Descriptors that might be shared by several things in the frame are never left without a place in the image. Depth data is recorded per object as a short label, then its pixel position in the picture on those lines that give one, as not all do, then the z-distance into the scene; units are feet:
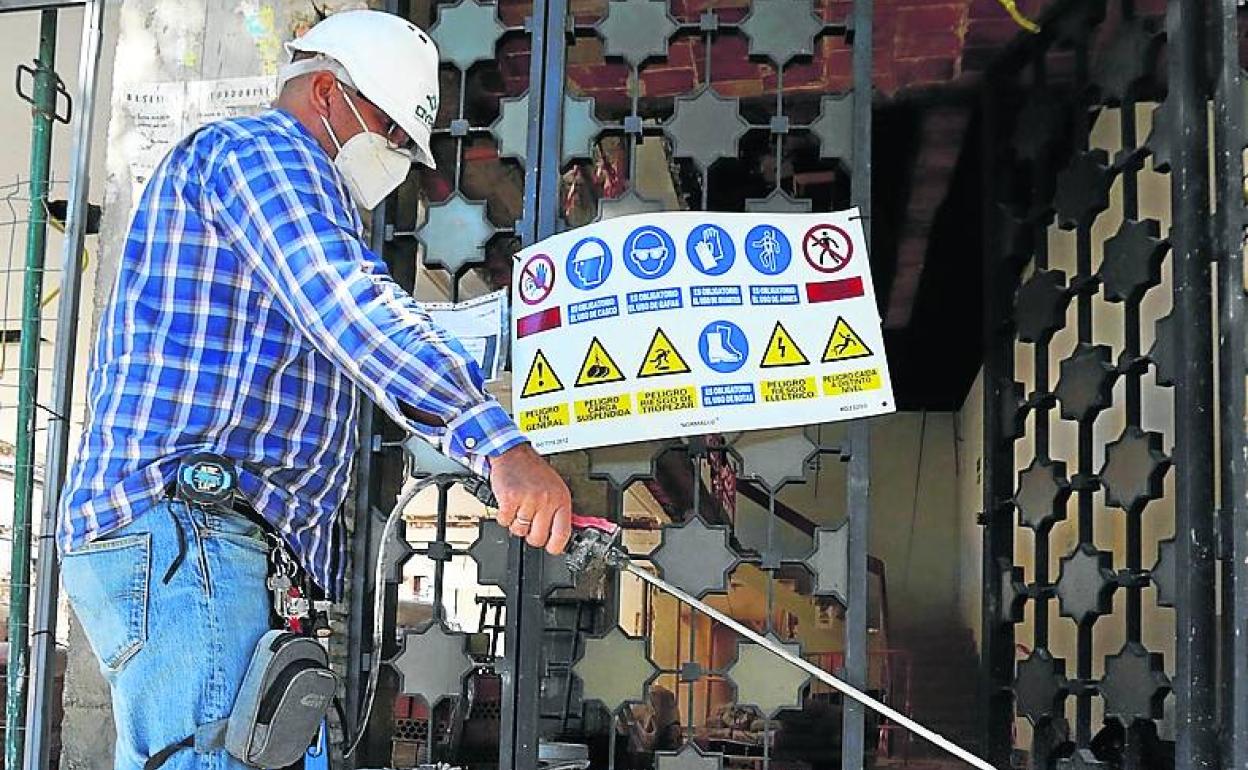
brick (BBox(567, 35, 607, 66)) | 14.37
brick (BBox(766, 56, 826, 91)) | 14.96
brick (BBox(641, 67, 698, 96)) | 14.84
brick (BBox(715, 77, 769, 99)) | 15.39
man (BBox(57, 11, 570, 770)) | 6.79
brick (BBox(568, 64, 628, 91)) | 14.78
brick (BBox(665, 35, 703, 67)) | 14.06
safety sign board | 9.92
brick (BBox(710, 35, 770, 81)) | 14.30
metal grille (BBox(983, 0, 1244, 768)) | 9.64
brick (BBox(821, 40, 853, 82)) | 14.47
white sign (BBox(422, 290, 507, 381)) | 10.57
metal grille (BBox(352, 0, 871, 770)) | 9.80
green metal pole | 10.94
